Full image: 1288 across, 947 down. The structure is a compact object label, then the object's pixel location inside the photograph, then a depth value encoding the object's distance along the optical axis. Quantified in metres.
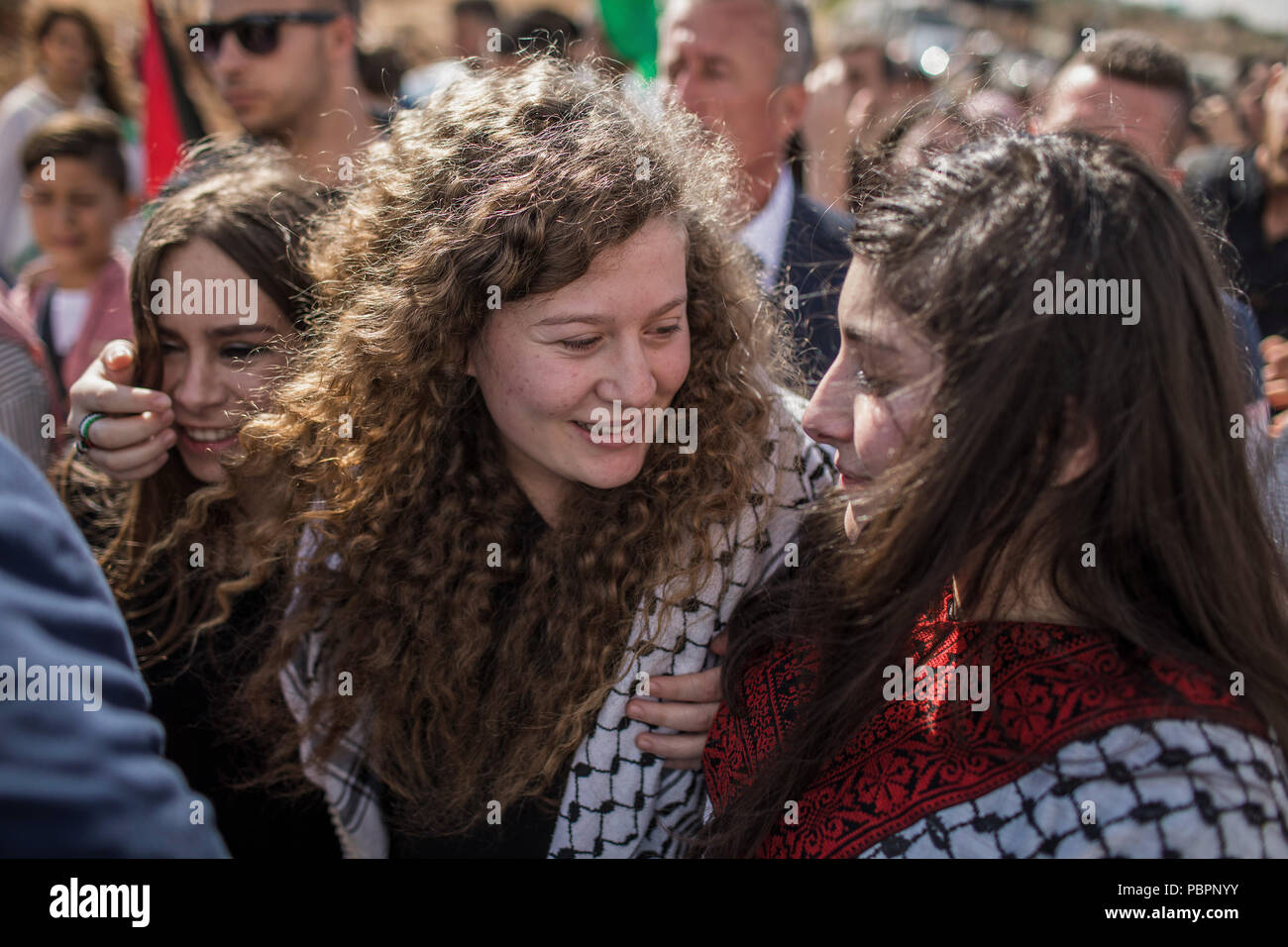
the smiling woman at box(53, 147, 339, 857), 1.73
